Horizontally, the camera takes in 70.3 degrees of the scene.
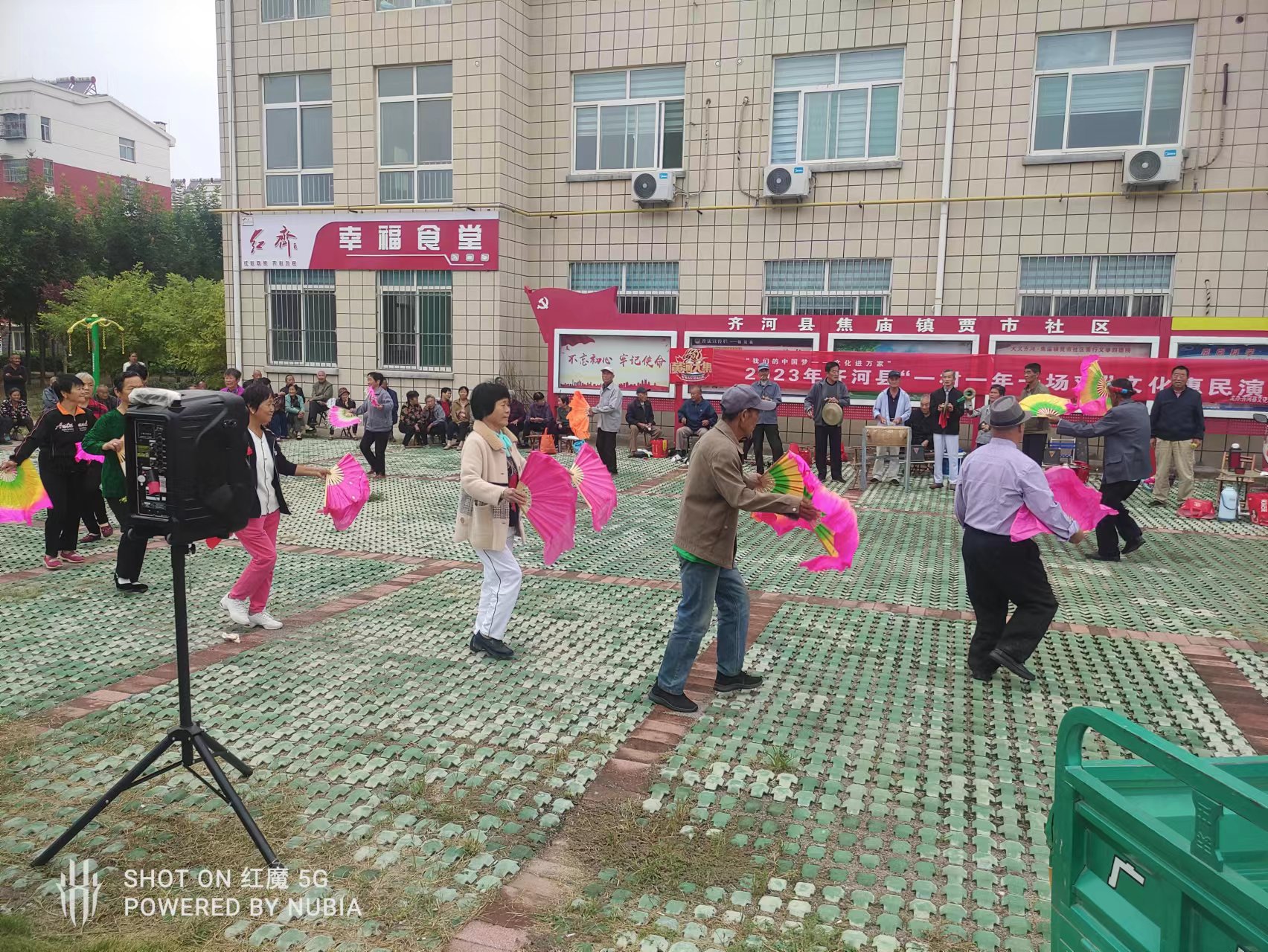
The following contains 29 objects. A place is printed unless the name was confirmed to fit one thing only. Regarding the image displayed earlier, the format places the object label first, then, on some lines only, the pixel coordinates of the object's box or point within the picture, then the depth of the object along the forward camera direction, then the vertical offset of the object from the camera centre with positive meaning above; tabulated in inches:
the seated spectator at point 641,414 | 642.2 -50.4
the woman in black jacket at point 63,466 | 313.7 -48.2
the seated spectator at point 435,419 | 707.4 -62.5
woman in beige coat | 221.5 -41.8
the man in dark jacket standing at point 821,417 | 540.1 -40.5
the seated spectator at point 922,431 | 558.9 -50.4
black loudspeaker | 136.9 -20.5
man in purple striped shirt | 211.3 -45.8
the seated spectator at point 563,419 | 658.2 -56.8
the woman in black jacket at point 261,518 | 239.0 -49.5
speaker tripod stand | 136.5 -68.9
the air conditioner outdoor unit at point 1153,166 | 550.9 +116.2
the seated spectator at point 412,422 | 706.2 -65.4
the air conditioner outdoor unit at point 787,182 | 624.4 +113.7
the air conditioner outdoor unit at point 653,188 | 656.4 +112.8
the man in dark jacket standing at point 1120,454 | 341.4 -37.2
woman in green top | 273.0 -43.2
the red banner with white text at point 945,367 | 520.7 -12.2
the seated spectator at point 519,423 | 668.1 -61.3
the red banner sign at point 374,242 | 692.7 +75.2
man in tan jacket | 185.9 -37.3
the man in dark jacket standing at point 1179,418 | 447.5 -30.4
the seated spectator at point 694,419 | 614.5 -50.4
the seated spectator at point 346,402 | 698.2 -50.8
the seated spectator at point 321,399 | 731.7 -51.2
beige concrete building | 568.4 +133.9
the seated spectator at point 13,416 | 699.4 -68.6
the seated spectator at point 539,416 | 665.6 -55.6
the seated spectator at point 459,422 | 694.5 -63.6
